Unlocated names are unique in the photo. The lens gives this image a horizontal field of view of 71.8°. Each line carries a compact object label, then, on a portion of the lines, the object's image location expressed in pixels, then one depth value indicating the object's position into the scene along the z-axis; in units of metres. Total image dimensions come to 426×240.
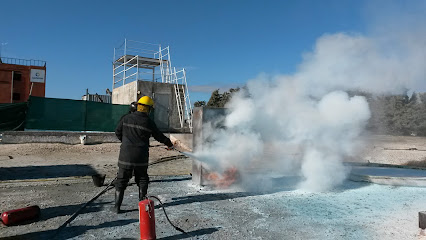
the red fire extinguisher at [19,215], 4.27
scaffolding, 18.62
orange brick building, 27.41
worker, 5.15
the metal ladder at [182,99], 18.54
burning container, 7.35
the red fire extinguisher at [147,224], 3.91
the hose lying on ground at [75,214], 4.27
